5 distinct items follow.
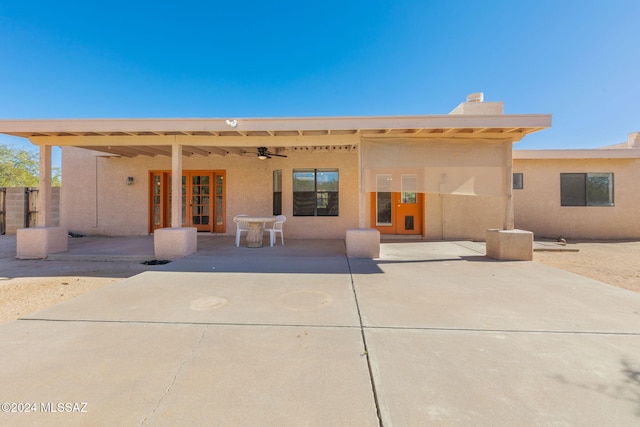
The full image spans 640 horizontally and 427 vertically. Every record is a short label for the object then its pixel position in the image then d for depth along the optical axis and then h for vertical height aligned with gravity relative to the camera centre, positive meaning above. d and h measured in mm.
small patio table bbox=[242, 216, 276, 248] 7430 -650
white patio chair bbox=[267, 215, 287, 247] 7674 -553
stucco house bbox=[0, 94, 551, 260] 6602 +772
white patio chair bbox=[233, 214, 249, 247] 7495 -522
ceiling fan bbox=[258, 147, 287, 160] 8423 +1822
